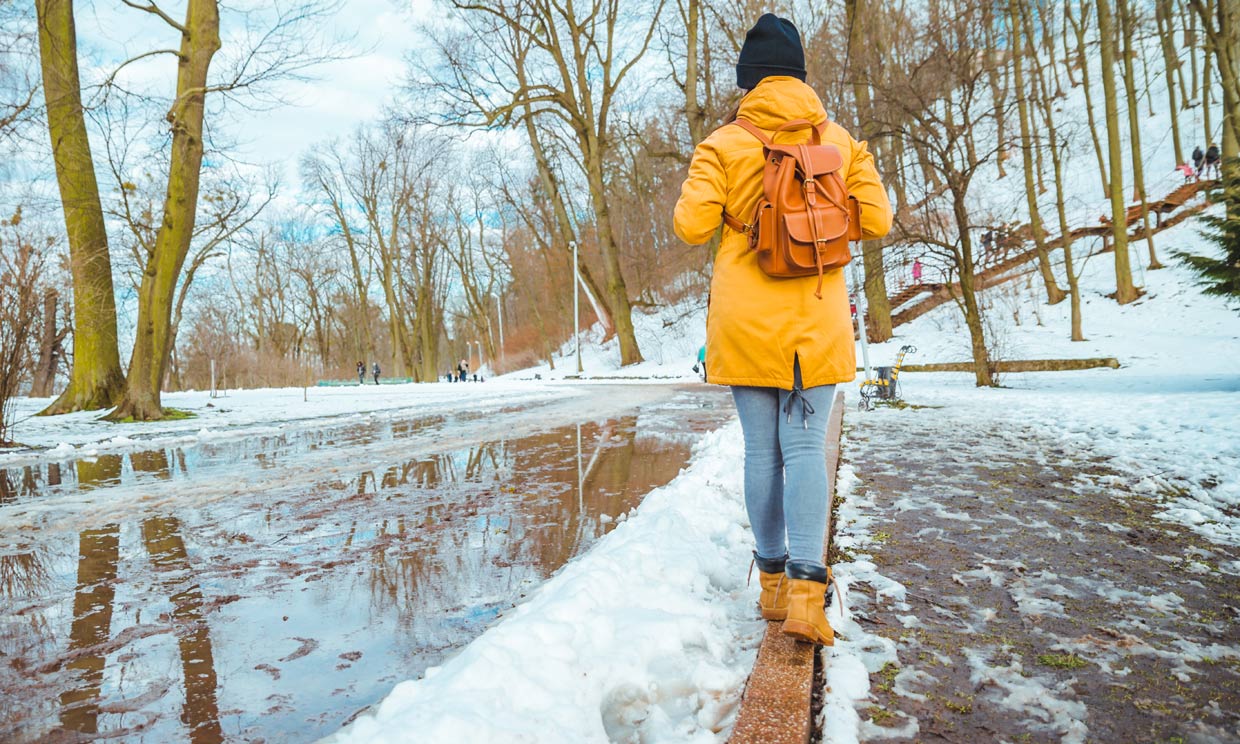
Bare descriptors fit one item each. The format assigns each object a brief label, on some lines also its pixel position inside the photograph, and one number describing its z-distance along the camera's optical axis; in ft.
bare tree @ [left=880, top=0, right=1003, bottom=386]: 34.53
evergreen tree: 24.21
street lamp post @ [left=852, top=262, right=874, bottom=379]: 36.14
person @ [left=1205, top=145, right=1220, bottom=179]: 76.38
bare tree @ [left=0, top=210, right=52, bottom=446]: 24.20
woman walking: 7.34
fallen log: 47.62
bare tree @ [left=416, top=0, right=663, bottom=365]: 66.85
